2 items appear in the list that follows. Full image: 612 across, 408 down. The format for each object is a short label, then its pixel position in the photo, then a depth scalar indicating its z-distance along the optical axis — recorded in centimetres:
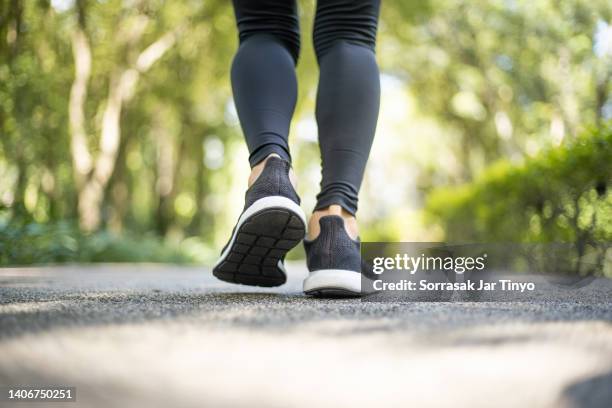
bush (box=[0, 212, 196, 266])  584
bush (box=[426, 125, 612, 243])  349
